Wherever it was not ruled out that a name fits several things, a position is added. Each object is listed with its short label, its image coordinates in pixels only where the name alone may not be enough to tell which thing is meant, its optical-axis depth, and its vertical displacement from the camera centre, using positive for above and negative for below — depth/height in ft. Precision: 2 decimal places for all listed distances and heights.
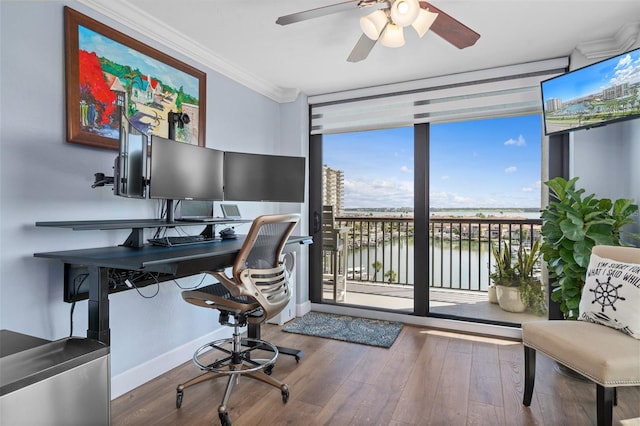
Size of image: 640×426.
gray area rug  9.80 -3.59
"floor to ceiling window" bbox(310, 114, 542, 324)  11.35 +0.17
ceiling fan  5.52 +3.26
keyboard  6.95 -0.62
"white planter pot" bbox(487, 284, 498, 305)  11.63 -2.77
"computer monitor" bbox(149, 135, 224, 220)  6.80 +0.88
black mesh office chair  6.29 -1.59
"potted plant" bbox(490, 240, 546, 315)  10.62 -2.15
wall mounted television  6.98 +2.64
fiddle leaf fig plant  7.26 -0.39
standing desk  5.24 -0.76
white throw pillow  5.55 -1.40
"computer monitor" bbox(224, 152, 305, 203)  9.16 +0.98
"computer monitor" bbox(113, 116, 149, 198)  6.05 +0.87
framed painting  6.19 +2.58
